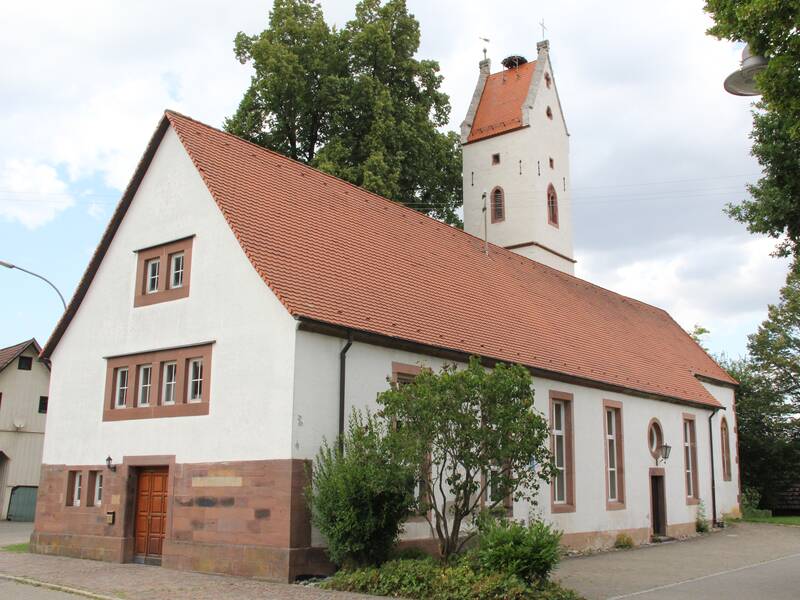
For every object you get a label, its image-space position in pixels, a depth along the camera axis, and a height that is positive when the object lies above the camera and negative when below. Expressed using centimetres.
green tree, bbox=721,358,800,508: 3772 +190
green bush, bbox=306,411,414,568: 1329 -33
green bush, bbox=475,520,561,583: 1204 -100
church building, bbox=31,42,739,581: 1473 +233
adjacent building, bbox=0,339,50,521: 3606 +242
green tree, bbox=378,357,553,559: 1287 +77
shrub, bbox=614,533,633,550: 2198 -155
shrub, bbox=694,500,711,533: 2691 -126
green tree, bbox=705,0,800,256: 1102 +575
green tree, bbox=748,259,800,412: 4403 +694
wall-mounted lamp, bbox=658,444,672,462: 2473 +84
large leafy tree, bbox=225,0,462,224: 3009 +1345
